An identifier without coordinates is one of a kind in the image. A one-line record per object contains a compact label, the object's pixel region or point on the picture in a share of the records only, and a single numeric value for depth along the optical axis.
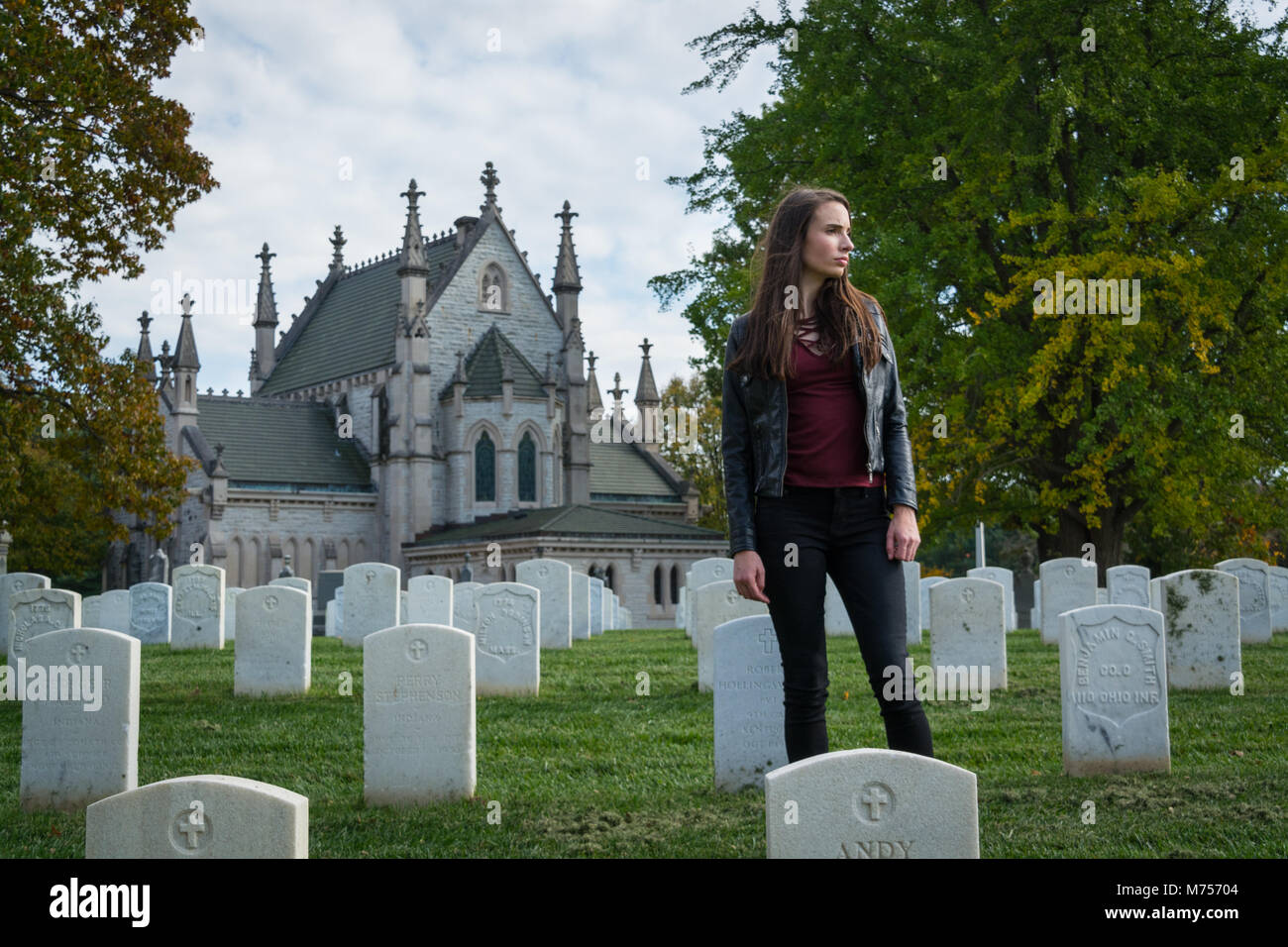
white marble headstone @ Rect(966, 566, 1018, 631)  19.92
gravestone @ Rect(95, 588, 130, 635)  18.28
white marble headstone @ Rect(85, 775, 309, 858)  4.20
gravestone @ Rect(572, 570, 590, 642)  22.48
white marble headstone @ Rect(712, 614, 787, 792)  7.28
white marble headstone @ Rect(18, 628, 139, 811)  7.52
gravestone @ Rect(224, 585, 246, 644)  22.75
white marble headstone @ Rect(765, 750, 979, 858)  4.05
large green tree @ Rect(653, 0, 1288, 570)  19.80
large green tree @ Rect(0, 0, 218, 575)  13.34
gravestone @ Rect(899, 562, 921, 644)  17.20
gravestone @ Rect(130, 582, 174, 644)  20.14
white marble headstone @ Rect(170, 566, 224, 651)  19.06
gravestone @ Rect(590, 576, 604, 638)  25.22
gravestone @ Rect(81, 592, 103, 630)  17.25
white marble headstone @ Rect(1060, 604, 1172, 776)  7.91
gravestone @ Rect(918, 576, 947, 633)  20.72
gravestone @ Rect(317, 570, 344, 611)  27.92
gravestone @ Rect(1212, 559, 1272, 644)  16.25
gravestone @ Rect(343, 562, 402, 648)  18.73
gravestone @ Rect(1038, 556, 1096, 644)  17.14
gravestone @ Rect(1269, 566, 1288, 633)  19.14
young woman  4.66
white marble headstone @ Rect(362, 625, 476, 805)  7.55
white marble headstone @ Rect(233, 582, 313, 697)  12.76
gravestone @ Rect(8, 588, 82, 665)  13.35
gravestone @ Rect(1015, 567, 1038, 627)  38.08
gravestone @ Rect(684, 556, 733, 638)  19.72
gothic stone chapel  46.09
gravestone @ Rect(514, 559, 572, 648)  19.02
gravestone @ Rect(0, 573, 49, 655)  18.36
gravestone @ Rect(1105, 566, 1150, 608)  16.30
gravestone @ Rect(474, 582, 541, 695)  12.55
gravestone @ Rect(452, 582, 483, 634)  16.80
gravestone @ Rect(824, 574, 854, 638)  18.27
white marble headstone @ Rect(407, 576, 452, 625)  17.55
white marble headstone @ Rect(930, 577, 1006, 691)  12.38
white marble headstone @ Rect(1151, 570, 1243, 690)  11.71
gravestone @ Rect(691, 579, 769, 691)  12.16
